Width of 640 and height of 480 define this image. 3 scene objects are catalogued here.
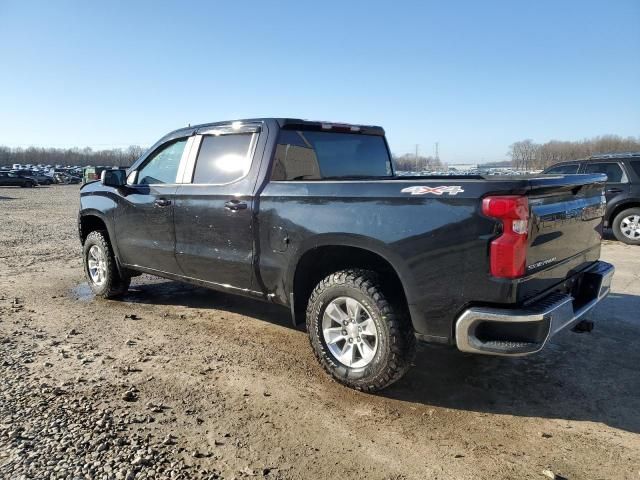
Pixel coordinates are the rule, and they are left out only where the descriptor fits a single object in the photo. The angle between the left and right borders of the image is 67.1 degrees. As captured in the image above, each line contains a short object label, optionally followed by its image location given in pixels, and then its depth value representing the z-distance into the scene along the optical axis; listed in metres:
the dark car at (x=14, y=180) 39.81
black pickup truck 2.80
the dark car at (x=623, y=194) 9.84
